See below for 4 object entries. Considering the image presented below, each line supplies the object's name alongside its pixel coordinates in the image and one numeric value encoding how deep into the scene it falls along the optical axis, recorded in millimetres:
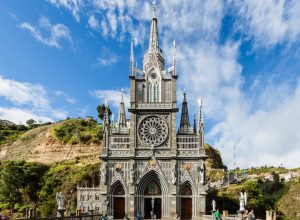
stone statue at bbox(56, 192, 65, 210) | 18290
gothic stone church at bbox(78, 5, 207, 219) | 27361
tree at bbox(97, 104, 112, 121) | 66455
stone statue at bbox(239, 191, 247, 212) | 19380
